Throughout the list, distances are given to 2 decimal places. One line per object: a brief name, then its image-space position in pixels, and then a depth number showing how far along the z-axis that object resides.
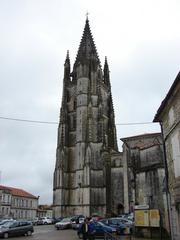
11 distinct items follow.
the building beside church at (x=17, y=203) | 64.44
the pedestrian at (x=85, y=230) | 15.01
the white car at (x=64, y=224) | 30.36
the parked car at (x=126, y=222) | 22.65
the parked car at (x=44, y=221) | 42.56
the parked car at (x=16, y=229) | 22.50
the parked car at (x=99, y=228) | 20.05
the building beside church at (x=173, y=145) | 12.97
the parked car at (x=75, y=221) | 29.94
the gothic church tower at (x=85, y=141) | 45.66
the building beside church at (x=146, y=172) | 22.91
